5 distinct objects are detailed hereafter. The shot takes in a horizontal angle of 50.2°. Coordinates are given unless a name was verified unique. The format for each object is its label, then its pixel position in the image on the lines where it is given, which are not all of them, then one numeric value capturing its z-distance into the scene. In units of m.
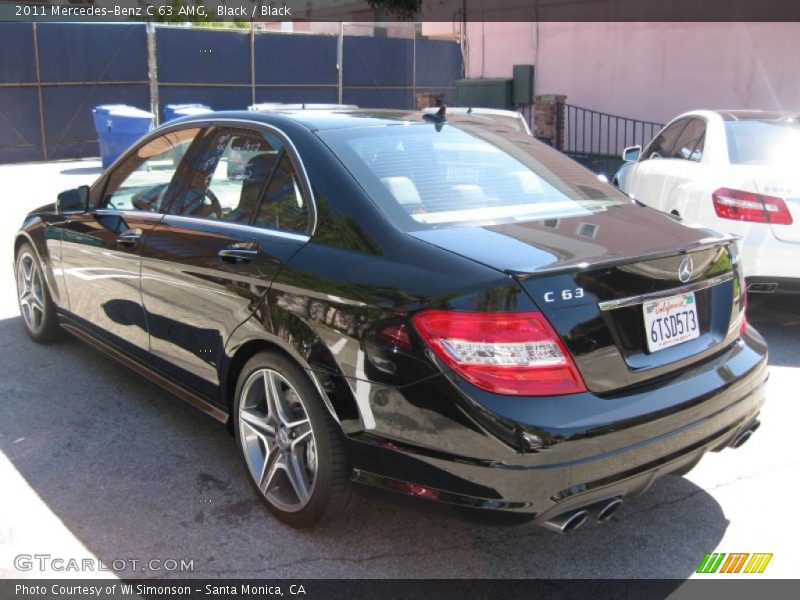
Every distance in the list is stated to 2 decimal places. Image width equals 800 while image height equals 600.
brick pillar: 15.75
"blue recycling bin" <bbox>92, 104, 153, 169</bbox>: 16.67
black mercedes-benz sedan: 2.76
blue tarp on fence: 18.52
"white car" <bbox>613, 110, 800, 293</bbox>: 5.76
